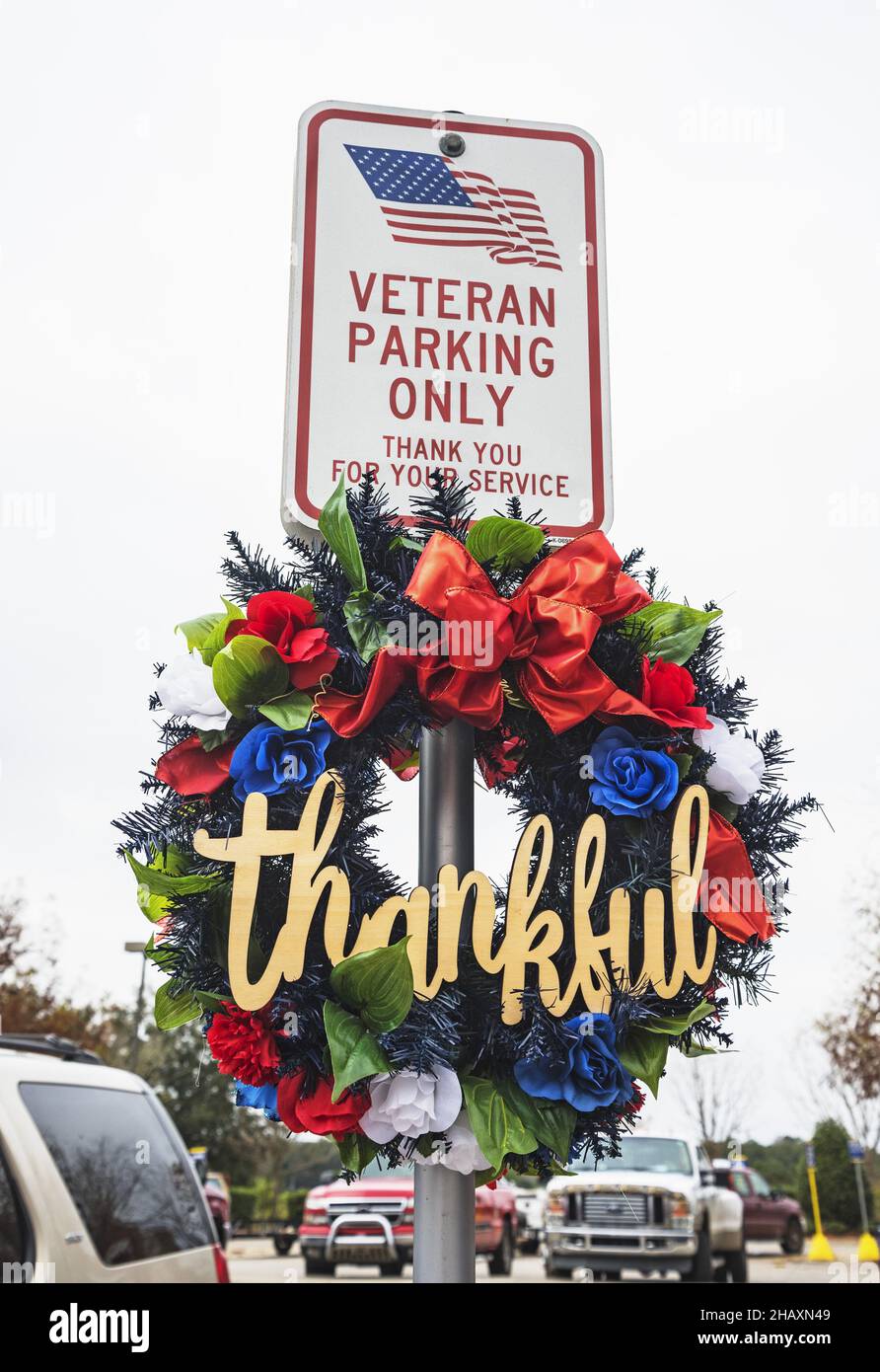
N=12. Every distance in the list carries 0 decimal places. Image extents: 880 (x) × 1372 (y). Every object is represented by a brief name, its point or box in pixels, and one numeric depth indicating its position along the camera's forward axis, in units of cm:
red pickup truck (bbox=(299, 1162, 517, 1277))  1342
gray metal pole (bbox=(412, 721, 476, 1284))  154
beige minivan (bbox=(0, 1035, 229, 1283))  320
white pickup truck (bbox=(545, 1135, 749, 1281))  1223
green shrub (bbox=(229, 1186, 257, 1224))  3566
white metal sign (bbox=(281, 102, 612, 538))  184
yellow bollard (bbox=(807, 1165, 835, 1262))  1900
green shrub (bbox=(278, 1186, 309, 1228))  2850
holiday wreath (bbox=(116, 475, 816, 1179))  144
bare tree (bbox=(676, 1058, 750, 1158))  3219
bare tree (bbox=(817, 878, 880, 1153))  2478
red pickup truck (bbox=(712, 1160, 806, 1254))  2048
